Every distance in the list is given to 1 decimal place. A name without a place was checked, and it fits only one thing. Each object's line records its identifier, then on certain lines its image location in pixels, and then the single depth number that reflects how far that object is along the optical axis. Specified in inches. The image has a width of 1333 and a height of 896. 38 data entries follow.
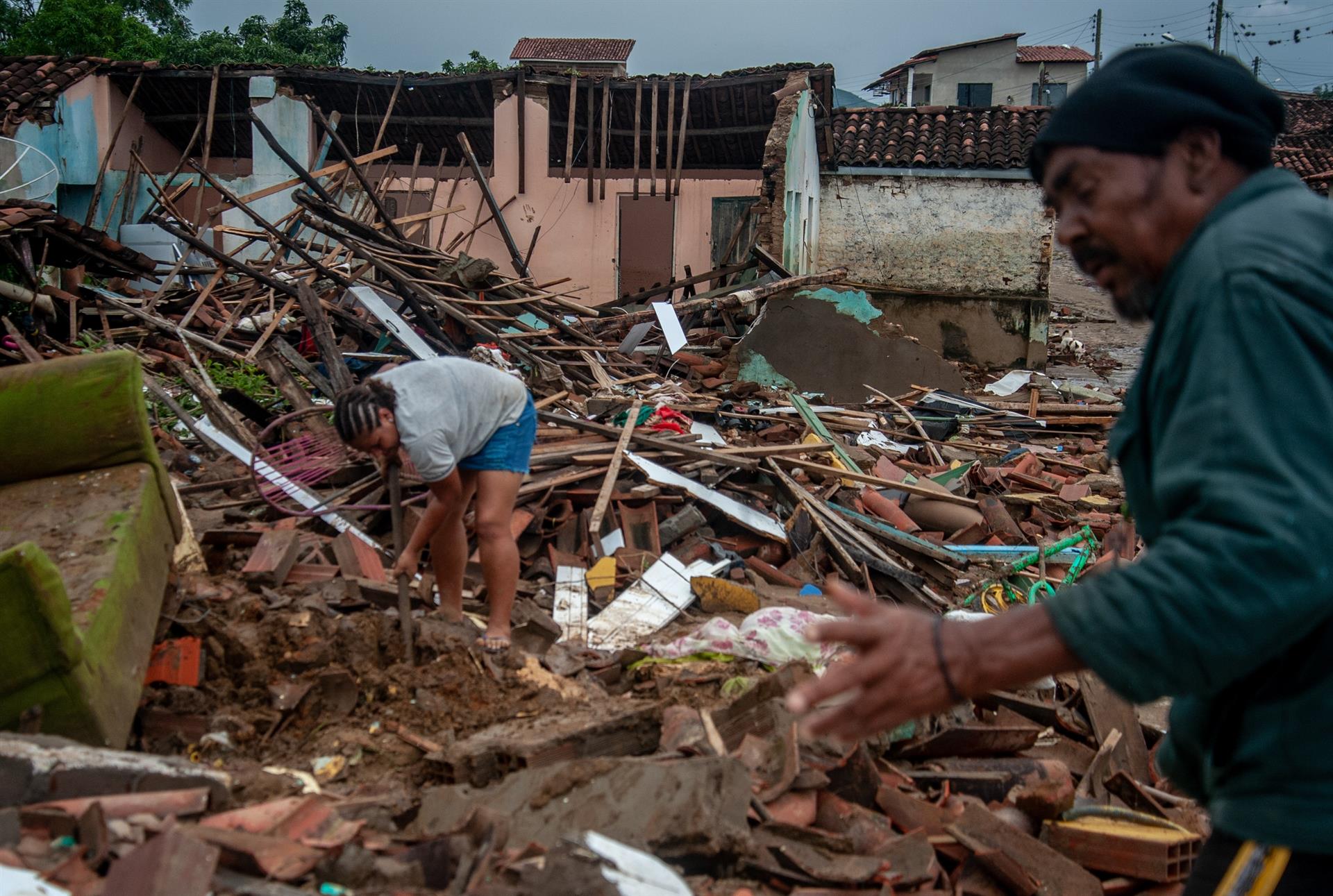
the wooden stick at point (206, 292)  409.1
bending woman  179.3
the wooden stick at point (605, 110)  739.4
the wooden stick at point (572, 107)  732.0
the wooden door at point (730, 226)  756.6
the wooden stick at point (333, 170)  501.4
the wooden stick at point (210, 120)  730.8
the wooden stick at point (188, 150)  672.4
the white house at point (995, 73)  1732.3
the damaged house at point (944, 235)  719.1
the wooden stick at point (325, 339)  353.7
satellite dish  513.7
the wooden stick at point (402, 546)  182.7
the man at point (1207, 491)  43.5
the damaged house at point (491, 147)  737.0
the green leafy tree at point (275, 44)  1219.9
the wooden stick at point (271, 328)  382.0
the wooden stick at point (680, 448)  301.9
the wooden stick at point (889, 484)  315.6
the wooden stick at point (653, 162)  741.2
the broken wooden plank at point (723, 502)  280.7
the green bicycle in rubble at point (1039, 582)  266.2
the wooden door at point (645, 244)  770.8
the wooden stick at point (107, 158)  713.6
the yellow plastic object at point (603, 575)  245.4
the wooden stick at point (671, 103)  733.9
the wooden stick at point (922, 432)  395.5
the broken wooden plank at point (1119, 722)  179.0
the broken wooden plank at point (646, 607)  221.0
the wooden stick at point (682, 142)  727.1
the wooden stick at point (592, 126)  742.5
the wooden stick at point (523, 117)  740.0
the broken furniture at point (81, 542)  127.3
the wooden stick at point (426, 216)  528.8
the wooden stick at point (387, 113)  685.9
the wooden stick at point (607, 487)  257.1
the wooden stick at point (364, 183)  490.6
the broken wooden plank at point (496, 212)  593.9
